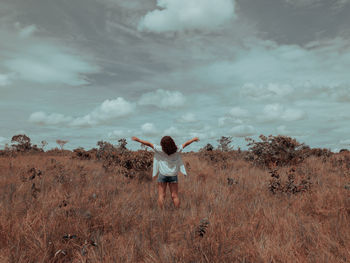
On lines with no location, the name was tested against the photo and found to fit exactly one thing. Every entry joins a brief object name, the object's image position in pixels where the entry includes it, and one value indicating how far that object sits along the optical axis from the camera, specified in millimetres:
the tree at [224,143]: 20000
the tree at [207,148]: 17906
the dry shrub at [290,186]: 6770
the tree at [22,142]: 21162
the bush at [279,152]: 12586
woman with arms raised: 6195
